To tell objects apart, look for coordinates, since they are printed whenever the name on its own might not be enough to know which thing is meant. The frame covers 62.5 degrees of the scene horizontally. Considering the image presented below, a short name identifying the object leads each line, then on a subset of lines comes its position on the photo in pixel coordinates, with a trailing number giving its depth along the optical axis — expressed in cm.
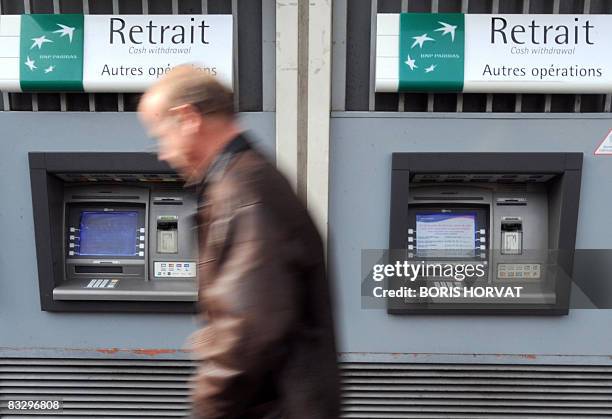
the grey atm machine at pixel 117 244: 275
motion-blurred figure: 118
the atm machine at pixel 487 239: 274
